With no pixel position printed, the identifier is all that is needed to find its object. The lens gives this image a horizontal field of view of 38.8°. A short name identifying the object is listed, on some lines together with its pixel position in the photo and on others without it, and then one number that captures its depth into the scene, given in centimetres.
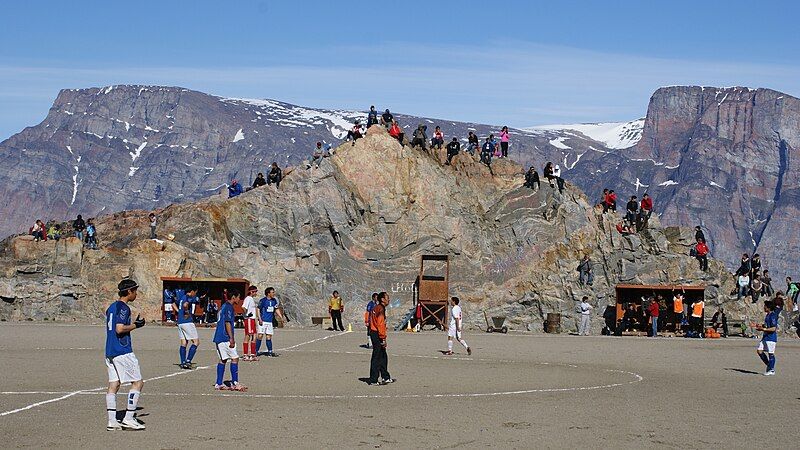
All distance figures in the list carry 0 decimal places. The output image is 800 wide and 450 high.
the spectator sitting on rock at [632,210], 5900
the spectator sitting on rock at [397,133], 6203
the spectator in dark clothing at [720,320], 4834
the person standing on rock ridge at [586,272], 5438
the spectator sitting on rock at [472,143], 6406
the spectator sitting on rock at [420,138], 6238
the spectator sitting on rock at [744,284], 5498
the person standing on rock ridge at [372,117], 6308
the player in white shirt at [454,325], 3303
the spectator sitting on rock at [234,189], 5909
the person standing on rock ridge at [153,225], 5343
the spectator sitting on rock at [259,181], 5965
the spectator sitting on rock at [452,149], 6262
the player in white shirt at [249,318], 2855
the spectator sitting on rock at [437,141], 6362
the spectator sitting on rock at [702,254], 5644
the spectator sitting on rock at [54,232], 5566
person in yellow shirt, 4531
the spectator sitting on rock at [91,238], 5312
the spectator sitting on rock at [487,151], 6297
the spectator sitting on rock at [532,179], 6037
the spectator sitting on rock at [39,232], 5468
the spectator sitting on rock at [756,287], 5516
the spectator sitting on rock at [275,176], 5796
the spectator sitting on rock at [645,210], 5880
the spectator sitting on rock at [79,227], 5459
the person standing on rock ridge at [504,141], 6228
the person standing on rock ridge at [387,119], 6278
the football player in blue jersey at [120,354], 1656
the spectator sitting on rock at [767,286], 5606
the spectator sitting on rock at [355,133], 6184
